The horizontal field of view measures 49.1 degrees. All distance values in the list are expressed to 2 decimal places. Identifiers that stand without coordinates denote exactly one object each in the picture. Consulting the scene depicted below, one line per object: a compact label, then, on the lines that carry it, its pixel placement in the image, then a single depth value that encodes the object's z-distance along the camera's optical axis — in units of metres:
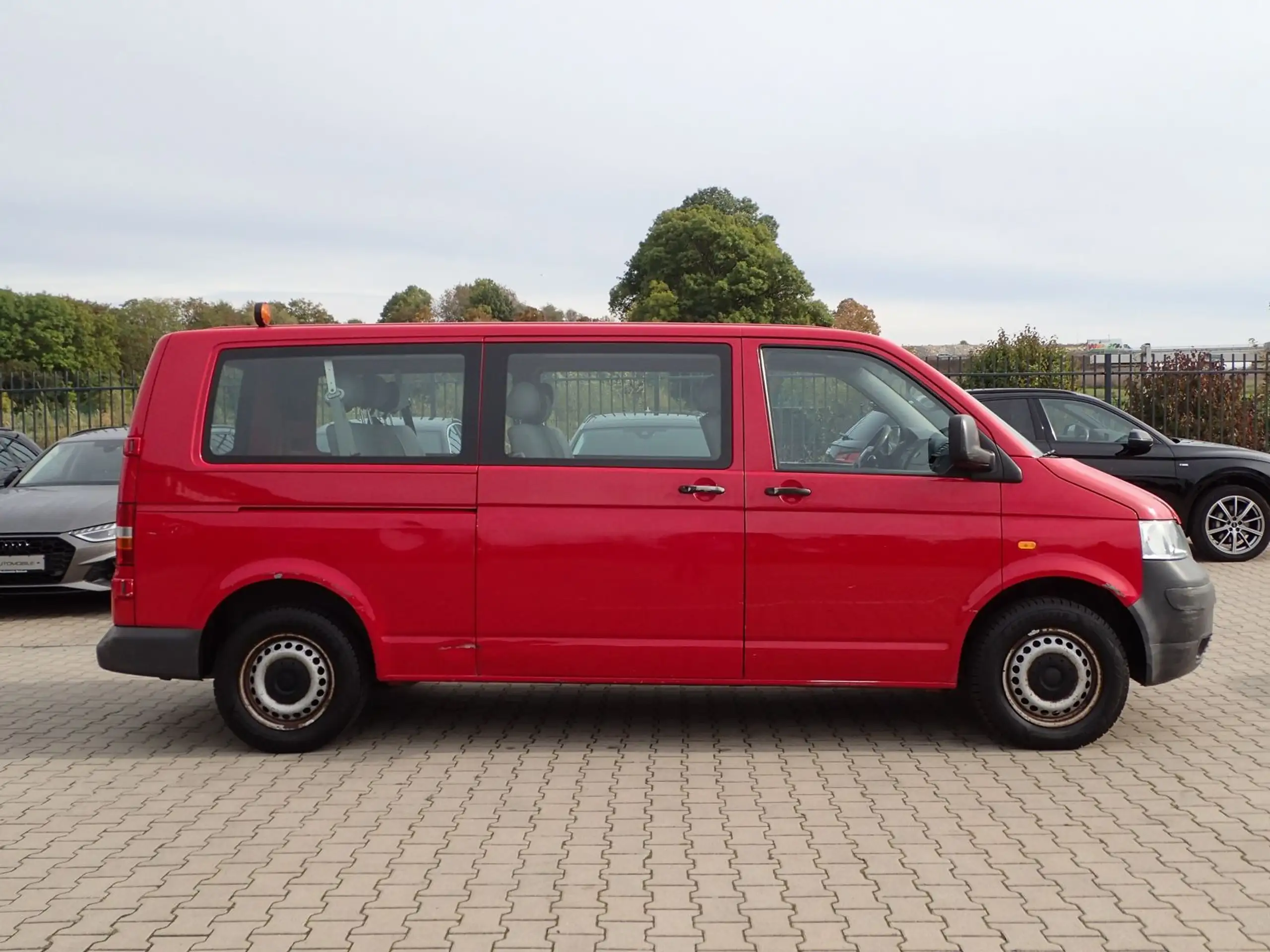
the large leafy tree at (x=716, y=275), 79.62
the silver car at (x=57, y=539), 11.04
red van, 6.45
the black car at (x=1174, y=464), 13.82
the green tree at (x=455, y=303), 105.81
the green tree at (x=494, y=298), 111.75
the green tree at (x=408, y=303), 102.12
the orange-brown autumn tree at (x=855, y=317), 88.06
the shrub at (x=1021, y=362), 21.98
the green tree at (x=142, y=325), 82.50
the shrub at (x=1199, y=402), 19.64
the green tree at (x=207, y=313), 56.22
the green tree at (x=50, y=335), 78.19
